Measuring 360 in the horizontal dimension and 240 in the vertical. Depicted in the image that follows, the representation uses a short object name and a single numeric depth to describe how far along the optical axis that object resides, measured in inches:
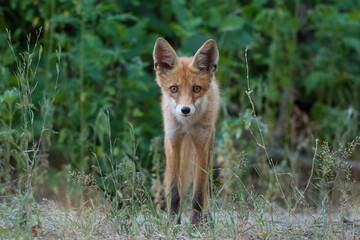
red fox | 327.3
